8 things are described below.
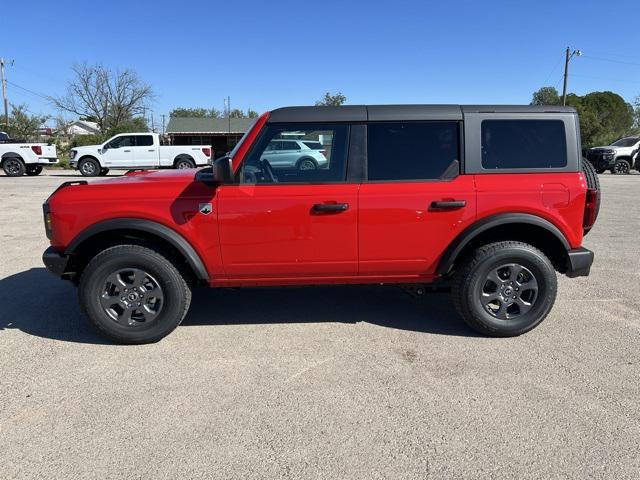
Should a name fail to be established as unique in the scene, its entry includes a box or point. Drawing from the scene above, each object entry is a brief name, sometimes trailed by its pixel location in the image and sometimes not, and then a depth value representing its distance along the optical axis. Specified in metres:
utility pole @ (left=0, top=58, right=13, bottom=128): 45.33
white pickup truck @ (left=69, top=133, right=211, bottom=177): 20.72
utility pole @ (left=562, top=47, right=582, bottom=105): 39.51
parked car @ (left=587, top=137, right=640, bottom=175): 23.73
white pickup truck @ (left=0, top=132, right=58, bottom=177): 20.25
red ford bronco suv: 3.76
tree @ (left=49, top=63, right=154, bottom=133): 56.16
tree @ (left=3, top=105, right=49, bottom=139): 42.62
